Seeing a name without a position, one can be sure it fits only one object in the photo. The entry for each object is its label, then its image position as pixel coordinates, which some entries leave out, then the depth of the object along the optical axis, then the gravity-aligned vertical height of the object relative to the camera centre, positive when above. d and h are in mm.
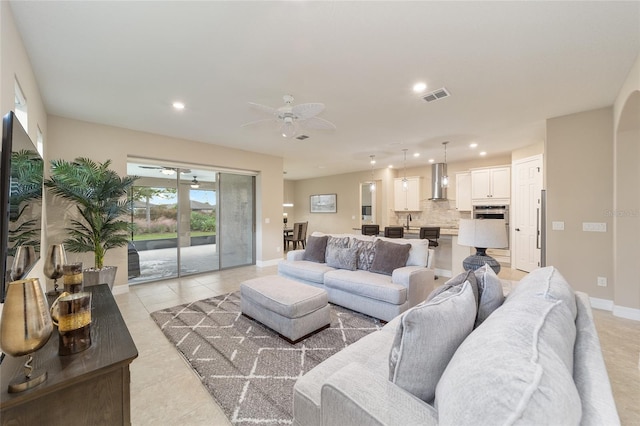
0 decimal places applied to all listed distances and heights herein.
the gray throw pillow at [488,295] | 1442 -479
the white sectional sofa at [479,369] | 596 -469
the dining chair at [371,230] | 6257 -447
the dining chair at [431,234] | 4922 -438
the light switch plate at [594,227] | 3594 -244
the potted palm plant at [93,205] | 3447 +124
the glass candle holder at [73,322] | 1177 -498
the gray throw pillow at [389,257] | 3455 -622
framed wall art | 9961 +334
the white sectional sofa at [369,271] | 3078 -832
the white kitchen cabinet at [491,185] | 6324 +628
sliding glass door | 4941 -161
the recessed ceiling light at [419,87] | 2881 +1398
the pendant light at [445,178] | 6288 +791
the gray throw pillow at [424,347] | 1001 -532
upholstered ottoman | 2596 -992
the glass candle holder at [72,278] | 1859 -458
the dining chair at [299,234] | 8492 -722
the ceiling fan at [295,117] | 2665 +1063
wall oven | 6391 -119
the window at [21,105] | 2142 +957
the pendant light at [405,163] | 6056 +1404
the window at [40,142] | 3189 +904
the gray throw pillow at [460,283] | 1468 -436
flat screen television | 1388 +100
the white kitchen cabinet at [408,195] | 8023 +497
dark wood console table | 975 -710
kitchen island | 4816 -844
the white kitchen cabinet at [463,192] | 7105 +517
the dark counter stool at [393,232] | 5438 -433
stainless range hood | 6898 +745
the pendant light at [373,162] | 6952 +1420
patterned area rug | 1828 -1320
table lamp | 2541 -269
